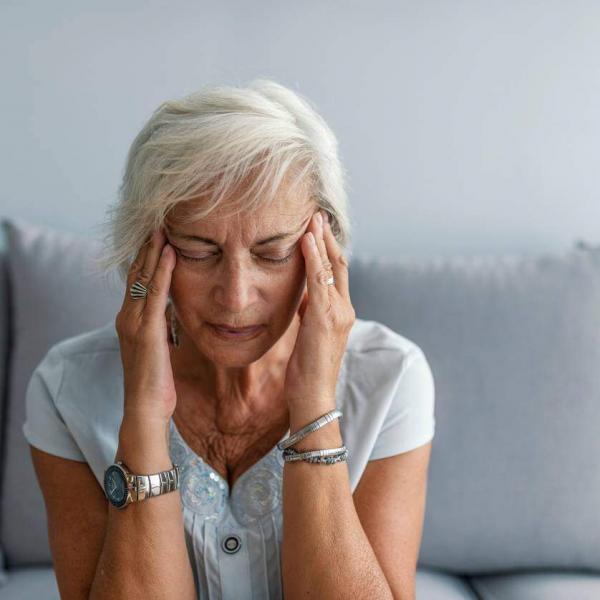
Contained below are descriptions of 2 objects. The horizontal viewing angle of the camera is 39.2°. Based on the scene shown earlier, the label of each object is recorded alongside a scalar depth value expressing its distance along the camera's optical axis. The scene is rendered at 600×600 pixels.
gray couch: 1.79
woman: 1.33
